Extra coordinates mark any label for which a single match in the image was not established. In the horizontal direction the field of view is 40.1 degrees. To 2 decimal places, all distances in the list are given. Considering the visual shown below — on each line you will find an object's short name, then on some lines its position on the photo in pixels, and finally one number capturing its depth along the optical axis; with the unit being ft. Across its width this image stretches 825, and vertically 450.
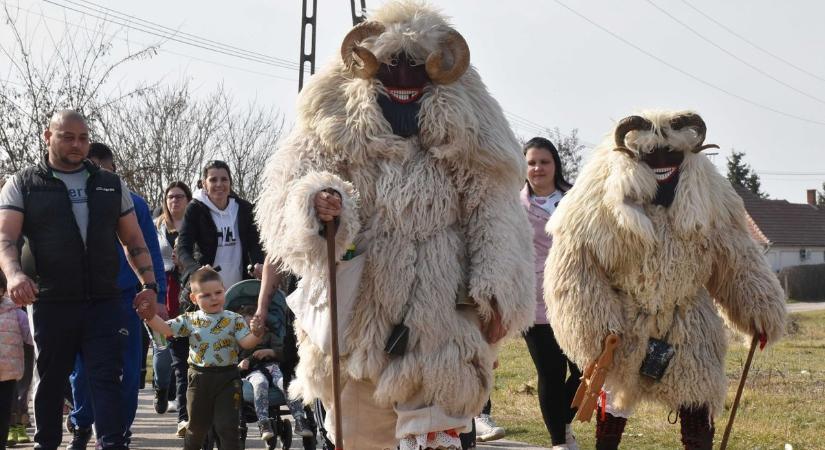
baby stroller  25.90
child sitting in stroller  25.50
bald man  20.53
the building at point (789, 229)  237.66
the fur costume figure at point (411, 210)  16.79
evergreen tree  234.99
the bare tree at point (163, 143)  84.07
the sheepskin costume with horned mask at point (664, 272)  20.13
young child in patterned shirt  23.08
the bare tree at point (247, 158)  96.17
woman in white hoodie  28.50
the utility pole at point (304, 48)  71.77
